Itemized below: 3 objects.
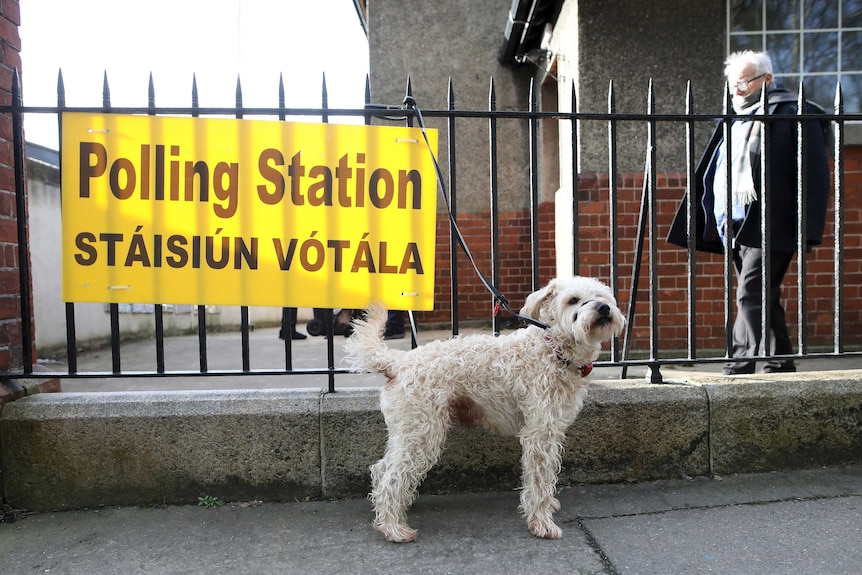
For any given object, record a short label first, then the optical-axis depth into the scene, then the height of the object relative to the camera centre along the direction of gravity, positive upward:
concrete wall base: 2.77 -0.86
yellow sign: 2.87 +0.35
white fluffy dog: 2.43 -0.50
